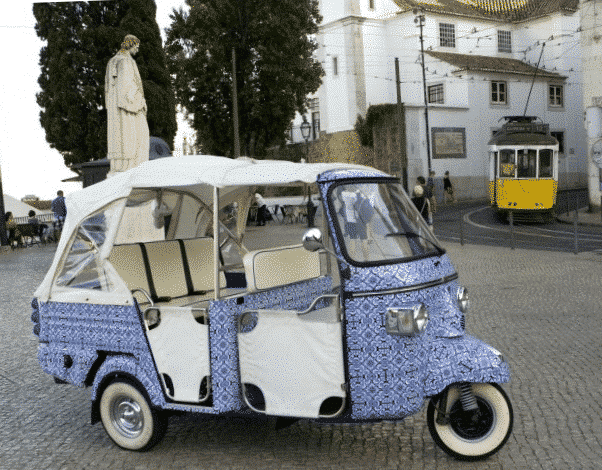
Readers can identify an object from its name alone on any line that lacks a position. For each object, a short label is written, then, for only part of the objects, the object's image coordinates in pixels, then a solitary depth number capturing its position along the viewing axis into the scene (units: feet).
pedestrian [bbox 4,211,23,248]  94.99
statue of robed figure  45.88
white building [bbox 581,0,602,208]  103.45
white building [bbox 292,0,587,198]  167.94
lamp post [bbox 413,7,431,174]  153.44
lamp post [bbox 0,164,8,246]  91.11
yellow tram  97.96
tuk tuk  15.64
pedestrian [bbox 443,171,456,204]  148.46
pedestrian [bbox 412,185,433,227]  54.62
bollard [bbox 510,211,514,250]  64.81
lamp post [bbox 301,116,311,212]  107.14
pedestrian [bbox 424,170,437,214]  121.45
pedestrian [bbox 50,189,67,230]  92.94
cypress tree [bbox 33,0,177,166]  123.75
